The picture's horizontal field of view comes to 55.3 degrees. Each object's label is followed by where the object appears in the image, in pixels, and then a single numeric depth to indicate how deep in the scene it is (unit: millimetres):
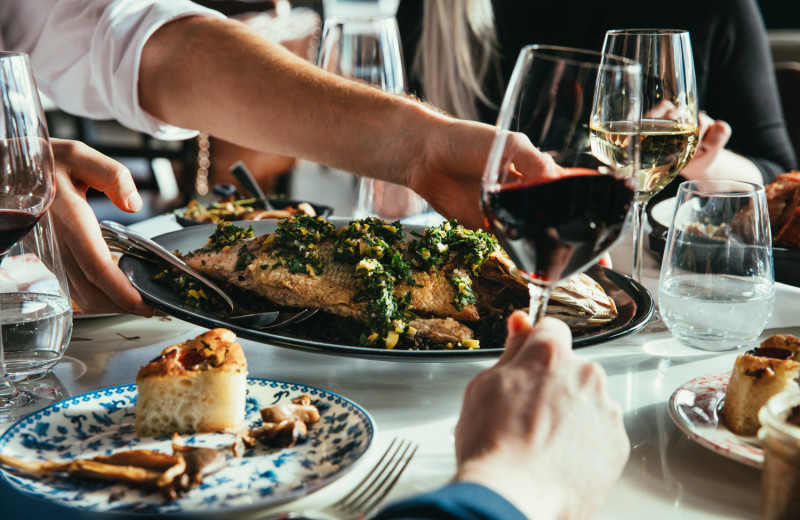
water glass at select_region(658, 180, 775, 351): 1071
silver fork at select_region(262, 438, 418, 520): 672
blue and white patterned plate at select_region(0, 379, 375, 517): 687
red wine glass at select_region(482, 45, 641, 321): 727
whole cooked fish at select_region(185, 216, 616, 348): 1094
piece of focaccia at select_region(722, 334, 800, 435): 810
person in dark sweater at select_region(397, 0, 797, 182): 2748
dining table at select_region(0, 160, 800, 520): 749
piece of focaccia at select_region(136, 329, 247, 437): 820
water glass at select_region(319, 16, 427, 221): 1913
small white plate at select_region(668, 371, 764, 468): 758
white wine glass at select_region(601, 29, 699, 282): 1295
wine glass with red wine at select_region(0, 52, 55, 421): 829
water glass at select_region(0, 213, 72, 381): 979
